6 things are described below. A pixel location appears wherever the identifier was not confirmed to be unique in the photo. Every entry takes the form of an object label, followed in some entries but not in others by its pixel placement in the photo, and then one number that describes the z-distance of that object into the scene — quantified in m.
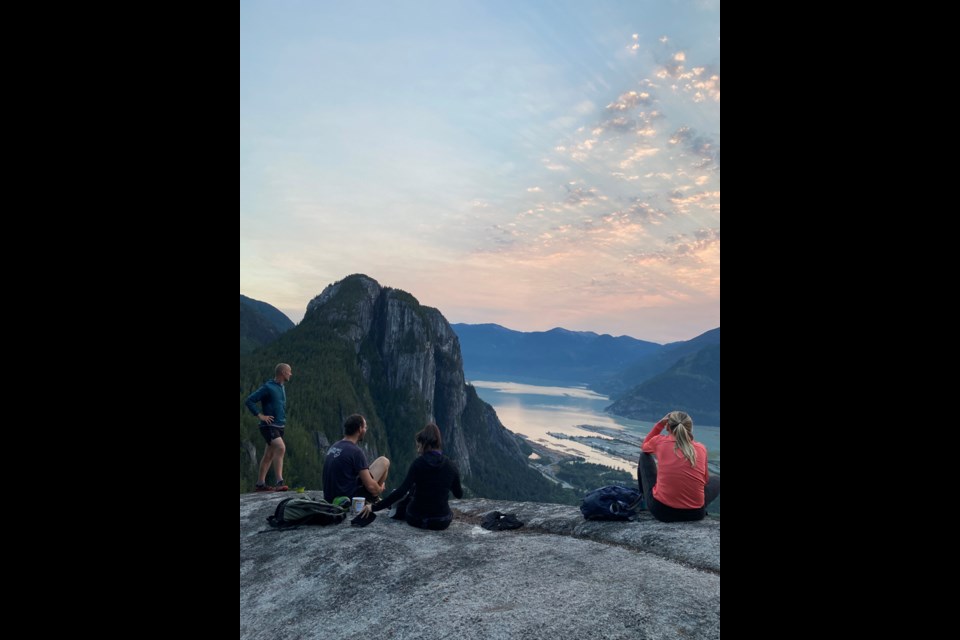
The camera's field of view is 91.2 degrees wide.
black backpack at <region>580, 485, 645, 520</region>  7.80
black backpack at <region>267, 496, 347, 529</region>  7.61
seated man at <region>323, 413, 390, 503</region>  7.80
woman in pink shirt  7.05
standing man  9.16
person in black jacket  7.25
